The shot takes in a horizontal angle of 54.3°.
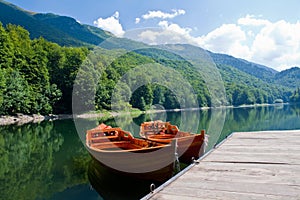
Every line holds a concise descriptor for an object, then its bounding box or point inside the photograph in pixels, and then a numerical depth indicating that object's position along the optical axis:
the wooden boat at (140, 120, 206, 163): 10.71
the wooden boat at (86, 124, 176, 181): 8.54
